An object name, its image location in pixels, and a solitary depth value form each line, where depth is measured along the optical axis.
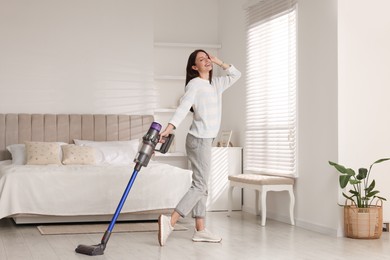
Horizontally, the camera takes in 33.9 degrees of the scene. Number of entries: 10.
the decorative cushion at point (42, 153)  6.55
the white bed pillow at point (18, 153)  6.69
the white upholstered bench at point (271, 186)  6.02
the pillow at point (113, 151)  6.95
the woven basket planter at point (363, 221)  5.18
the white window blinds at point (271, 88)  6.26
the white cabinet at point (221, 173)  7.32
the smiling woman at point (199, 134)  4.76
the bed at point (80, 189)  5.64
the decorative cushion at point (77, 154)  6.63
